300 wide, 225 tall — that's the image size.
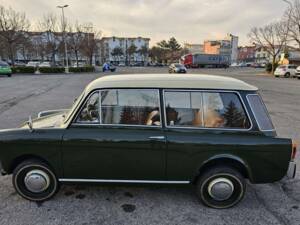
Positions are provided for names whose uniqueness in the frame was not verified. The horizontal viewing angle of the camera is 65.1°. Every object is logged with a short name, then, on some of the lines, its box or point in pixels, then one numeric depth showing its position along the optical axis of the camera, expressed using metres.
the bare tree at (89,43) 46.39
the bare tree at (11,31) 34.19
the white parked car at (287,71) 31.41
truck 62.87
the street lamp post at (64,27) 38.02
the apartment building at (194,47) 109.71
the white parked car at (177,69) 35.25
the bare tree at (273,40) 39.61
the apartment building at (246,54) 116.06
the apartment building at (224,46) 96.69
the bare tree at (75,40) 46.25
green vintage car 2.86
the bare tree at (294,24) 35.09
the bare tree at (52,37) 46.16
